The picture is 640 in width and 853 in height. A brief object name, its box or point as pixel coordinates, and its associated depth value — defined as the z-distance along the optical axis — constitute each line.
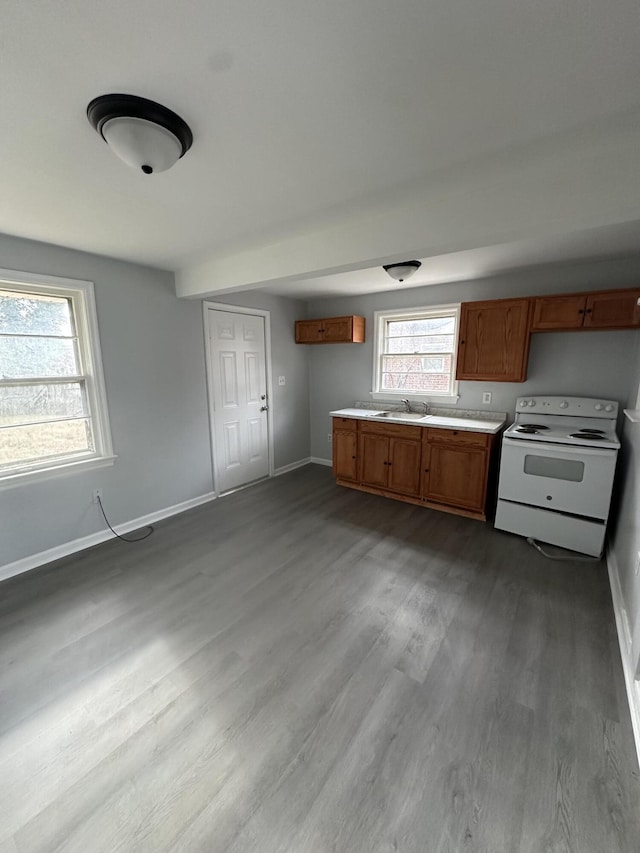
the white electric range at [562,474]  2.61
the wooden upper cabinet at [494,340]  3.14
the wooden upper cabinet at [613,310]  2.65
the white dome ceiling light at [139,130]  1.15
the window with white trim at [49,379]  2.47
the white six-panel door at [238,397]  3.84
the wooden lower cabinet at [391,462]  3.69
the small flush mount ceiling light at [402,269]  2.66
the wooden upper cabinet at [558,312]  2.84
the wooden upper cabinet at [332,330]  4.24
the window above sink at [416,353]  3.89
